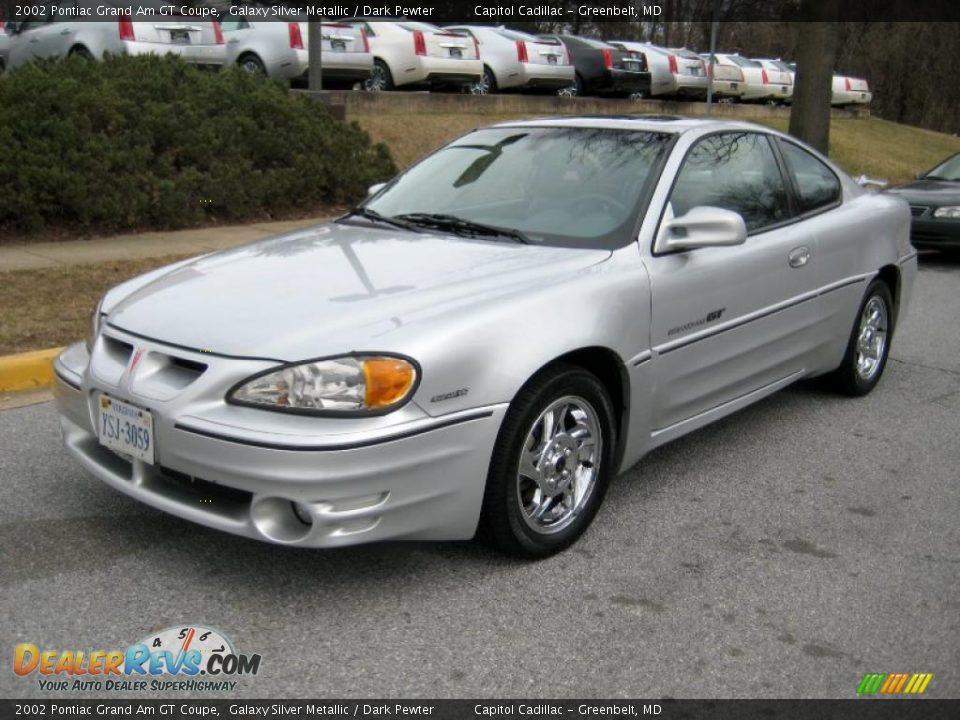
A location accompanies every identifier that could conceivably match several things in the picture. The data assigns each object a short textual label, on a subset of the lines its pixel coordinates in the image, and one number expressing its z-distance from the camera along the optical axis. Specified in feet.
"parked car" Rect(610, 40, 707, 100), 79.41
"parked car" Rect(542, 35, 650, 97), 73.87
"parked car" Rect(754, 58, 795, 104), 95.35
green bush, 29.86
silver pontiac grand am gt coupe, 10.71
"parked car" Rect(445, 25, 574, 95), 66.44
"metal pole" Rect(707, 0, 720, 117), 47.27
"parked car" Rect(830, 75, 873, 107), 101.09
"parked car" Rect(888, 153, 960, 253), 35.60
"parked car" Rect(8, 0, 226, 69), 46.91
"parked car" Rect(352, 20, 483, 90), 57.98
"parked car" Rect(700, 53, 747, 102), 89.30
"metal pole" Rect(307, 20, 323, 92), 40.76
